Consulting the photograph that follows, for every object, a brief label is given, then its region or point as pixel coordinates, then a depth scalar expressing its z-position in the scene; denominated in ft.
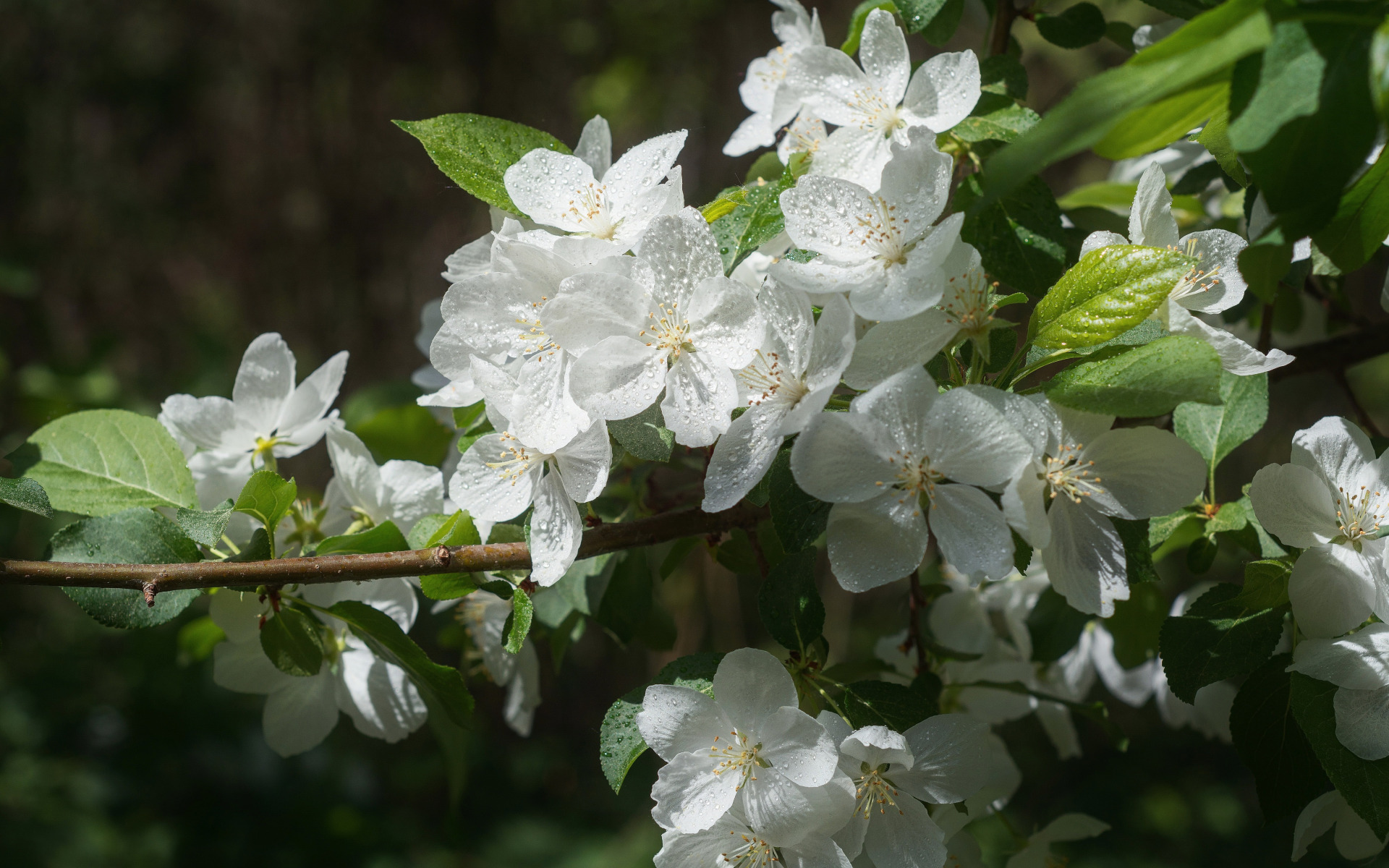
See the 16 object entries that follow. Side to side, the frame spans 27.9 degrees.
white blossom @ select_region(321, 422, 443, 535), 2.01
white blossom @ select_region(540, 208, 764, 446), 1.80
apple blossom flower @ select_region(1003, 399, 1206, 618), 1.80
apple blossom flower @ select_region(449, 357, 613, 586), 1.84
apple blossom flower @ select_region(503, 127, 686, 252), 1.88
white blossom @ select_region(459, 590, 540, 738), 2.13
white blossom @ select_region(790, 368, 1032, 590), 1.76
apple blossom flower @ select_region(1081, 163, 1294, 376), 1.82
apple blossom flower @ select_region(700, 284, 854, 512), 1.79
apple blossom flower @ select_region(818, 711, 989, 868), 1.85
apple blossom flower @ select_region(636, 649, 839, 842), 1.80
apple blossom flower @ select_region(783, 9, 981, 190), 1.92
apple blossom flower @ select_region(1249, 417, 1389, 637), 1.84
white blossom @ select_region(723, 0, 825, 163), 2.06
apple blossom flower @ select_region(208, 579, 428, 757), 2.03
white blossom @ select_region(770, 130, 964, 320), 1.78
